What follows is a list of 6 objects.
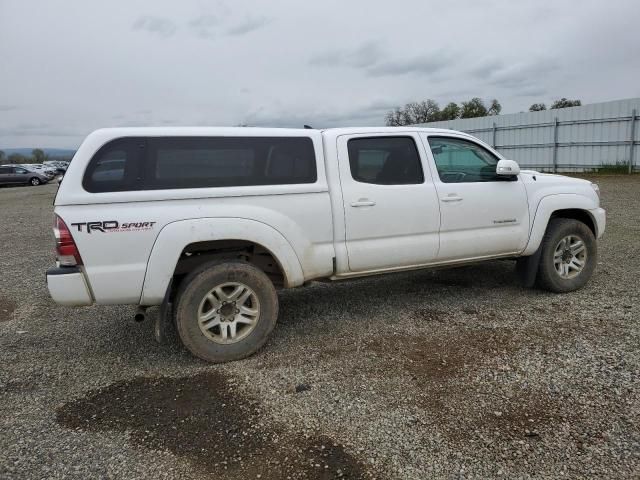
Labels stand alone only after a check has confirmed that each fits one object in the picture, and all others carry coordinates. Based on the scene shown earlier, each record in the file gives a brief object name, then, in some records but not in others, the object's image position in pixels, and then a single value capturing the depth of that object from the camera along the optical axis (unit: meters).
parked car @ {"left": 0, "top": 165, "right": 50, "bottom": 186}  34.69
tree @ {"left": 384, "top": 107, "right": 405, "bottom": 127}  51.92
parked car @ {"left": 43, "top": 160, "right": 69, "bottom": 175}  47.58
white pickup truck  3.61
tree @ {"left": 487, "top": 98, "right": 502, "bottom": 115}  54.28
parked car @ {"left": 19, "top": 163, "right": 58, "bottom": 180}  36.78
